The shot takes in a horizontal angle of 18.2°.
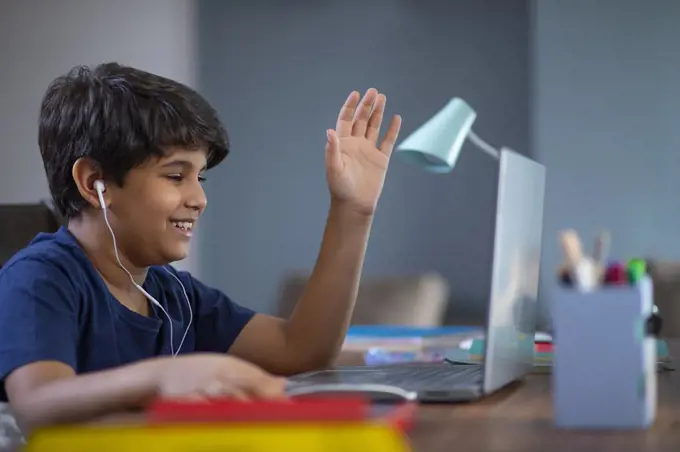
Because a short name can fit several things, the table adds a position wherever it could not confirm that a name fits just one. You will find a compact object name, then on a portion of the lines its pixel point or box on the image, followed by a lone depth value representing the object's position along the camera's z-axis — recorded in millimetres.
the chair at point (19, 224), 2602
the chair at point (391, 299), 3602
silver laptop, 1900
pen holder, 1767
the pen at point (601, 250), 1828
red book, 1650
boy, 2144
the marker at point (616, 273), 1794
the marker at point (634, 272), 1793
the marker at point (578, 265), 1783
